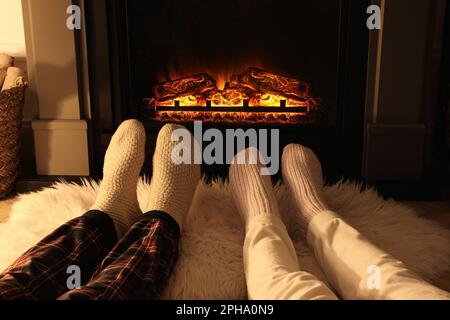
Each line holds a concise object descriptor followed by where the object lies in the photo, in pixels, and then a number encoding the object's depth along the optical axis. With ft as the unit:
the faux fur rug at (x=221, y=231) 3.32
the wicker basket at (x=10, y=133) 5.23
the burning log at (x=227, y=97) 5.81
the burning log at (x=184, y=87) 5.81
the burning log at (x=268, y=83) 5.78
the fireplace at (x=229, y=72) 5.51
